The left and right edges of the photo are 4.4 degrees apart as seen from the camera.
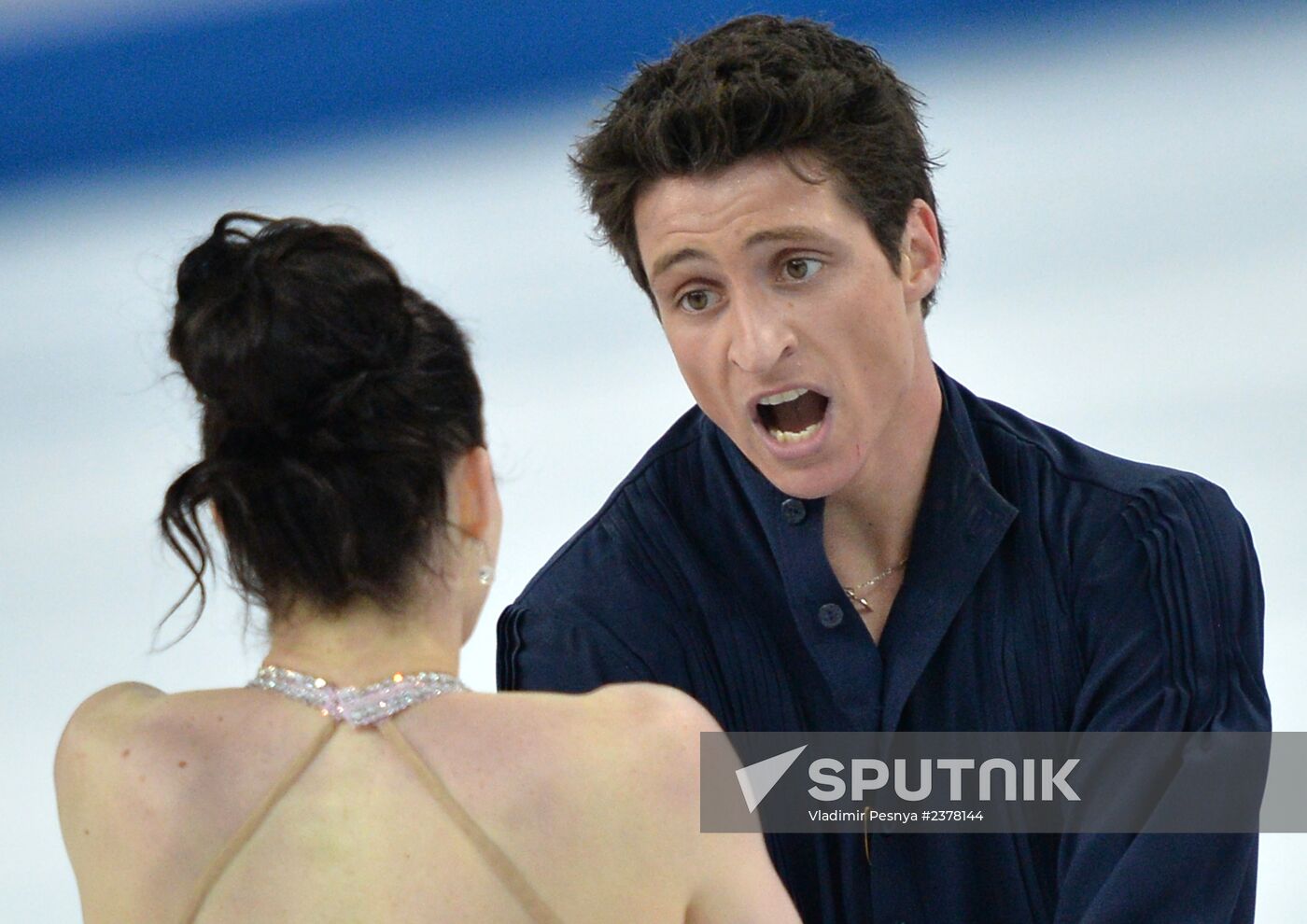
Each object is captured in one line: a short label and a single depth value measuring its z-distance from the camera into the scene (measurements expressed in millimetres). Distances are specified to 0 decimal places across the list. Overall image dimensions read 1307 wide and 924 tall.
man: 9362
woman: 9035
